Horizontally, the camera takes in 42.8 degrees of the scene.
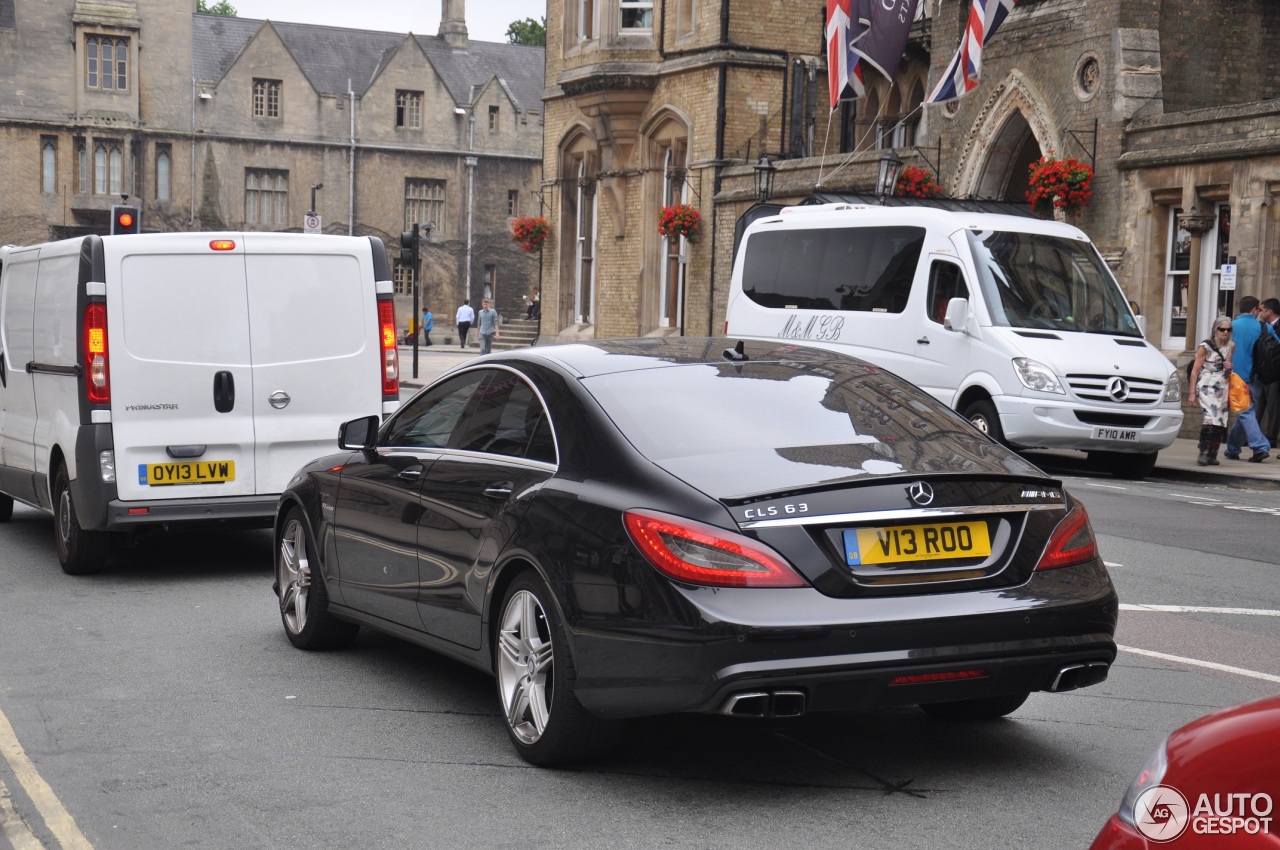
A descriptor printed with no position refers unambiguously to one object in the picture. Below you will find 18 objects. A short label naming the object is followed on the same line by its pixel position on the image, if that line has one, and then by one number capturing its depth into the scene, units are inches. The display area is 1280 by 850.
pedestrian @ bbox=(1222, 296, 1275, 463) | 752.3
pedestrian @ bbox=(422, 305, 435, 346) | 2513.5
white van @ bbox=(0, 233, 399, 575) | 385.1
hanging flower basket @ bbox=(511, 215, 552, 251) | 1664.6
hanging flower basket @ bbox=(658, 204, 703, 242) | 1381.6
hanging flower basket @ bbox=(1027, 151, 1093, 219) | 949.2
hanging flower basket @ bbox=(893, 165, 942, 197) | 1092.5
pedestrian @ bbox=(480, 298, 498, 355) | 1834.4
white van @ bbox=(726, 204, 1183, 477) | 661.3
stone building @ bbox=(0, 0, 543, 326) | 2583.7
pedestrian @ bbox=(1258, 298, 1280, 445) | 820.0
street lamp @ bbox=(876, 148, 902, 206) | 1080.8
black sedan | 192.5
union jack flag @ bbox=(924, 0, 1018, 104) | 956.0
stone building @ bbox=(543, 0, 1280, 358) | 897.5
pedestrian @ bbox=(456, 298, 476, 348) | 2281.0
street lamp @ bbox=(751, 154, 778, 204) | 1237.7
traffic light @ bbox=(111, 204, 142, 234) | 809.9
